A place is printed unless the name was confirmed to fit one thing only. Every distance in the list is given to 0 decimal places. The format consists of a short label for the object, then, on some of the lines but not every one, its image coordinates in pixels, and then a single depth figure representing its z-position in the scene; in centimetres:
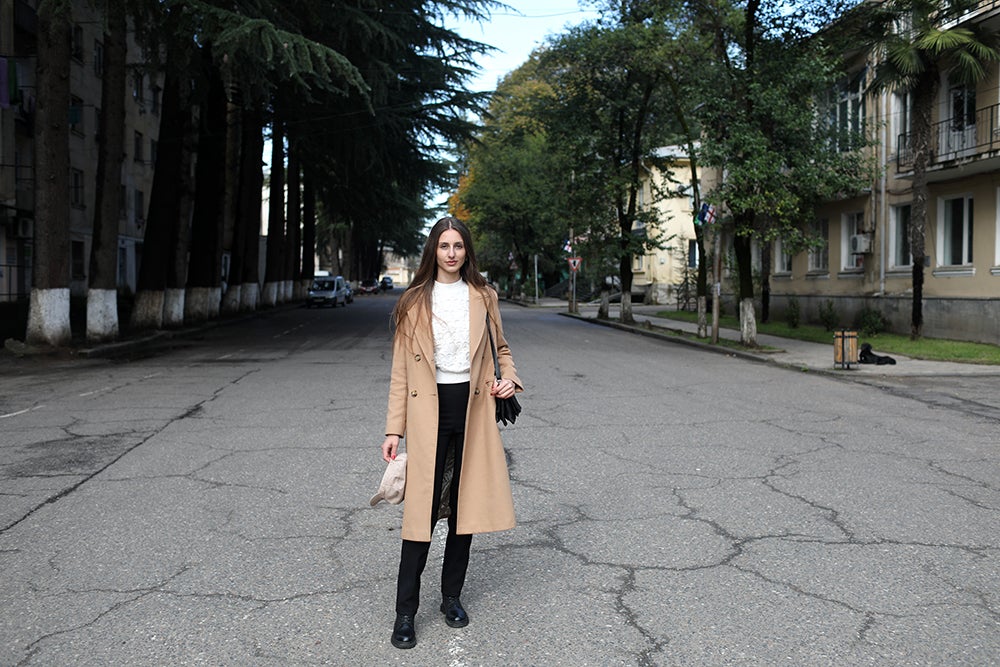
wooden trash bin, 1639
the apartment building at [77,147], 2741
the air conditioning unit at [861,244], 2534
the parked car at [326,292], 4600
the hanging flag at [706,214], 2124
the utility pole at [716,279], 2231
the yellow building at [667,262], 5319
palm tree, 1972
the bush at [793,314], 2822
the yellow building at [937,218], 2081
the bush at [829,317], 2673
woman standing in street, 400
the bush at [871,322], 2416
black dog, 1712
